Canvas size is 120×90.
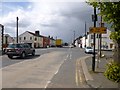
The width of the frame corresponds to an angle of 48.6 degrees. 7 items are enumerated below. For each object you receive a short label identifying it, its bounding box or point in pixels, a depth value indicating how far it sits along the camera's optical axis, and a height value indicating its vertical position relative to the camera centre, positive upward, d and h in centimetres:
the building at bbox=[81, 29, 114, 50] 4099 +64
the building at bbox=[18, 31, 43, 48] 5601 +293
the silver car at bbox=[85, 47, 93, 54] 2386 -91
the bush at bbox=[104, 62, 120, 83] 411 -83
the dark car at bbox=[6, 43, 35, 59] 1498 -58
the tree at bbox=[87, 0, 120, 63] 362 +88
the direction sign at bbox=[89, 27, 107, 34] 778 +88
